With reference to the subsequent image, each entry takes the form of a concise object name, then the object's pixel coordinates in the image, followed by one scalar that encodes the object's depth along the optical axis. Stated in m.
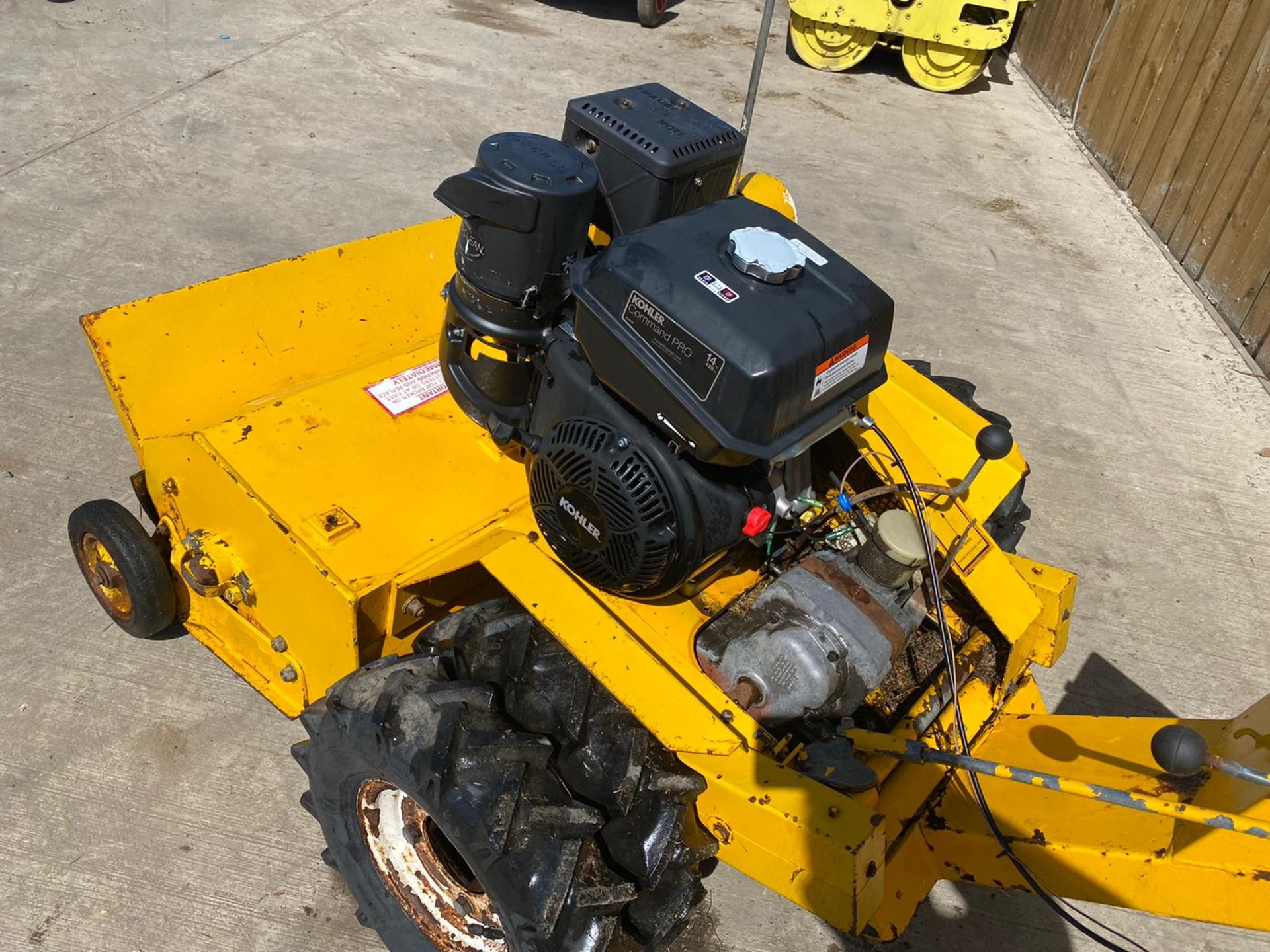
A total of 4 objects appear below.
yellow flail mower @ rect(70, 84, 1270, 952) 1.63
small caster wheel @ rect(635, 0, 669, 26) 7.46
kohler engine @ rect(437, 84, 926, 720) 1.62
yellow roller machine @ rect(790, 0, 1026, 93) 6.89
